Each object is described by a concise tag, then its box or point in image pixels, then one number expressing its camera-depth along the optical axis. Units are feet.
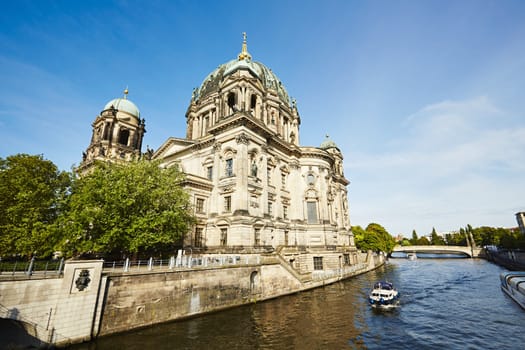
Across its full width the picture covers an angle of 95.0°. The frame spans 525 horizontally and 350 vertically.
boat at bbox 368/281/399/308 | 70.79
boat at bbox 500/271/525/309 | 71.15
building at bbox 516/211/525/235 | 287.63
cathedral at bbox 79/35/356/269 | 97.91
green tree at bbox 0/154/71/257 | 63.38
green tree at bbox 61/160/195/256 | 58.41
